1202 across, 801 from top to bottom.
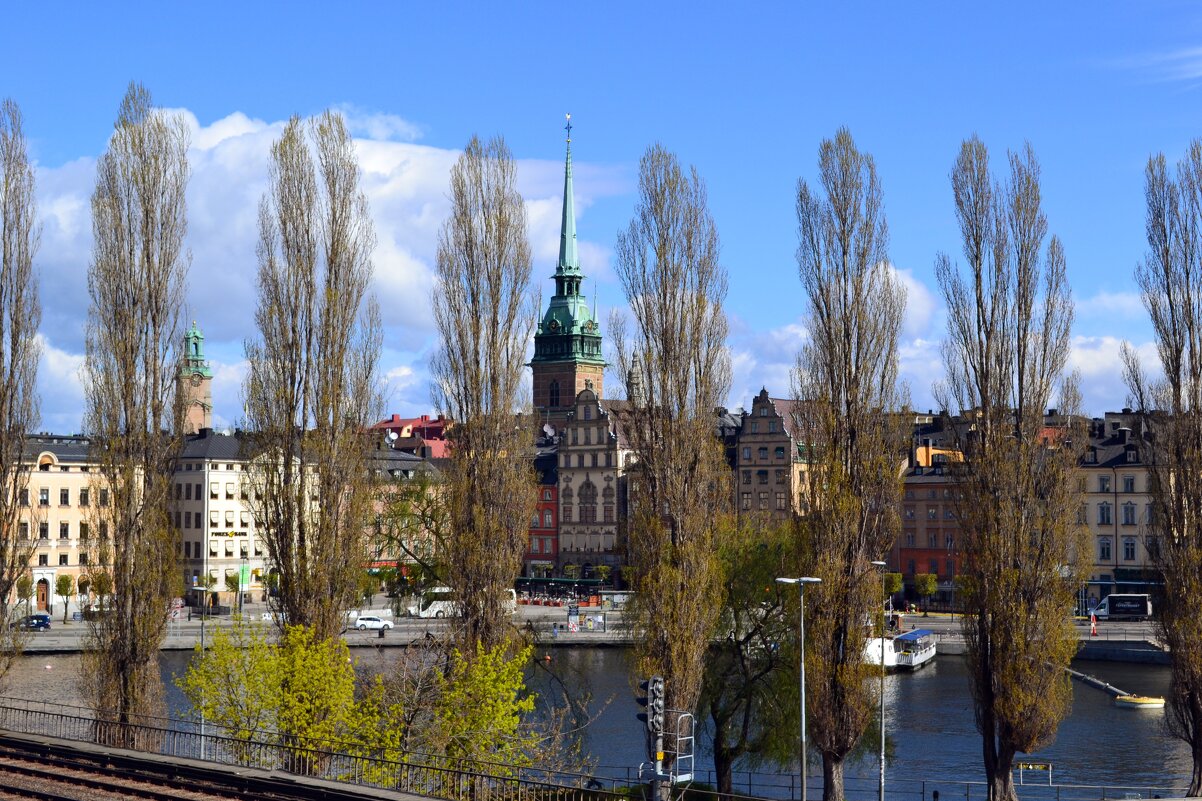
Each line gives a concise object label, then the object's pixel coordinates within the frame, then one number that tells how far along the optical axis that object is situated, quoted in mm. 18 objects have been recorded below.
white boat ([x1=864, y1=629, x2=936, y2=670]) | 101562
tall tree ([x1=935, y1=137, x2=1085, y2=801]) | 45312
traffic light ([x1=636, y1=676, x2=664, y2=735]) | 28547
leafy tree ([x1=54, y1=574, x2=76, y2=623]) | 133750
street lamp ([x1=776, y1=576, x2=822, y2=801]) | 42906
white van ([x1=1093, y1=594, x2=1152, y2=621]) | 129875
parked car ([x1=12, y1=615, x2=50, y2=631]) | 119312
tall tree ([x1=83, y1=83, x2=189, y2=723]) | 49969
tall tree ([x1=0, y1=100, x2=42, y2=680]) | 55156
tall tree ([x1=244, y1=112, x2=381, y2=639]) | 47312
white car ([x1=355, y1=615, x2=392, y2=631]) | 125812
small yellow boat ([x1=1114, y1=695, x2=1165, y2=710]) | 84000
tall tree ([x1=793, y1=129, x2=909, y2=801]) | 44938
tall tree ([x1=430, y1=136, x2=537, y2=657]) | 48469
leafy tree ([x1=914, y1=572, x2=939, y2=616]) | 139000
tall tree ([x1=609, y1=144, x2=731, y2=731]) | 46062
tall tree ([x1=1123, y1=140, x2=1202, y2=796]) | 47594
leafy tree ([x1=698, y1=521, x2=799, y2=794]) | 56219
